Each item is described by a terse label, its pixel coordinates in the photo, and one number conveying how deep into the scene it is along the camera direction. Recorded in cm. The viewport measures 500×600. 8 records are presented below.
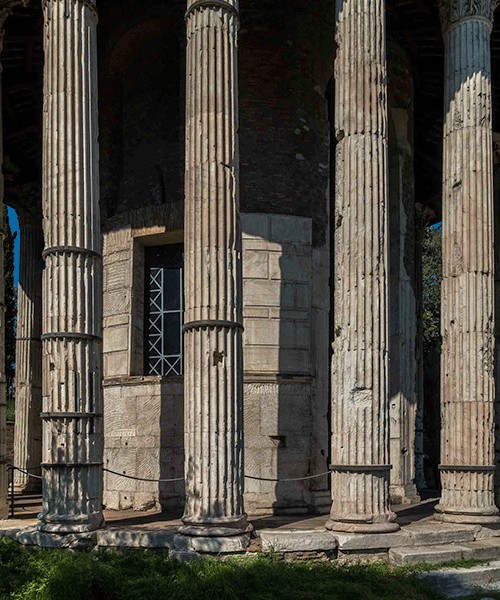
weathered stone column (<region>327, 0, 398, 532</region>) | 1160
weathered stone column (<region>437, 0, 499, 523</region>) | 1287
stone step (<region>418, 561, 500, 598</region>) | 1058
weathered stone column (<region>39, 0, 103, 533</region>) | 1137
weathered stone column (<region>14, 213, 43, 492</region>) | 2056
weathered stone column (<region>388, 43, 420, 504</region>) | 1720
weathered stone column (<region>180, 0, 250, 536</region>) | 1109
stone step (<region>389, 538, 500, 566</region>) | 1110
